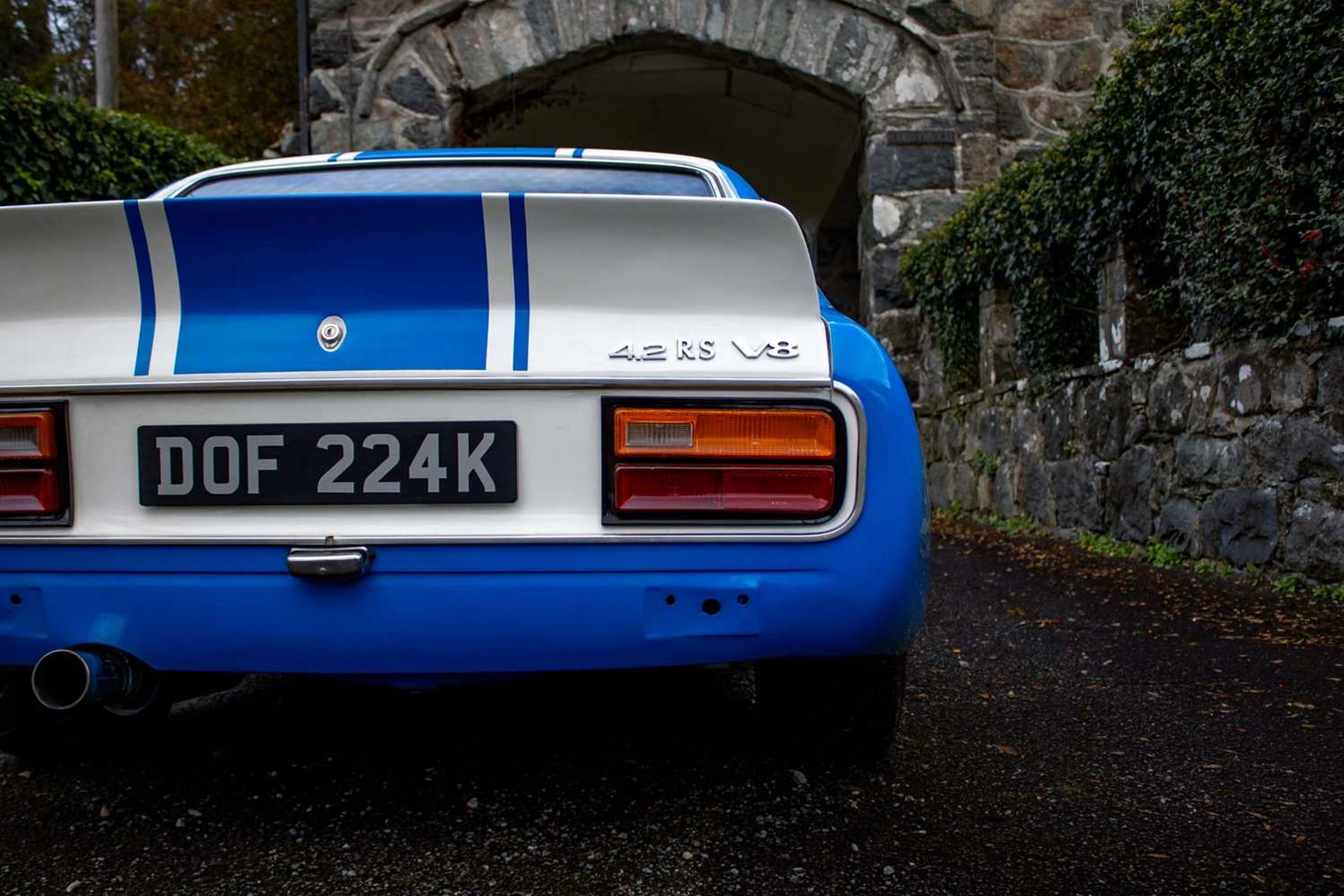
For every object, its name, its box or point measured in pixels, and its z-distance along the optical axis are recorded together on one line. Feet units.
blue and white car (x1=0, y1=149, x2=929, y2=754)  5.26
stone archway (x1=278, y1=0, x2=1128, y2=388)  27.71
